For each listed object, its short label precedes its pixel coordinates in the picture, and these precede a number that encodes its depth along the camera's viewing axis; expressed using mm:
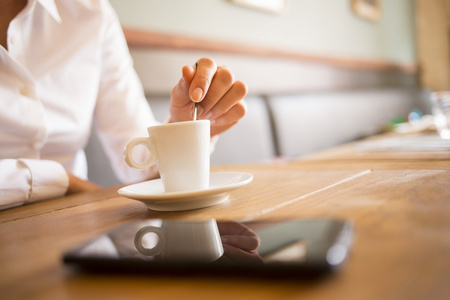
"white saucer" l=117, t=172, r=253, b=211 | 416
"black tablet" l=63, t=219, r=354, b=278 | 224
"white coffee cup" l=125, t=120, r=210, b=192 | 477
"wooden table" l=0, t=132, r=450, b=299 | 211
